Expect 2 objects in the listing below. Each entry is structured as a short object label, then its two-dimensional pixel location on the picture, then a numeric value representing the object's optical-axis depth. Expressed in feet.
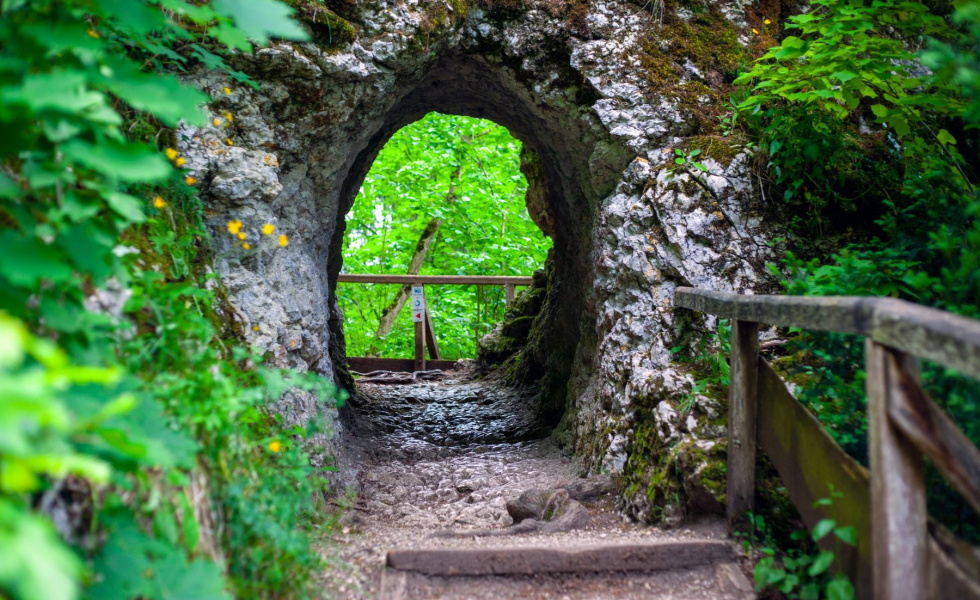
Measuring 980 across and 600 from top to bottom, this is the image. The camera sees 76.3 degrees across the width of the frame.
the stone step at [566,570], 8.19
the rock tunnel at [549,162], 15.52
